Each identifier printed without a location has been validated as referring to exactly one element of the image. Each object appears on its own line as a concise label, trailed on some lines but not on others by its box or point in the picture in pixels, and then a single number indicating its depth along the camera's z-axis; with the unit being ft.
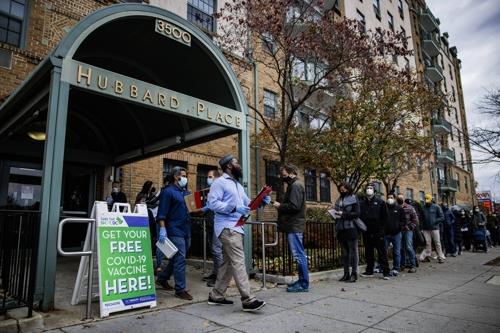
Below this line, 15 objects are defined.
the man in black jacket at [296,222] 18.35
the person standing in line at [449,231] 42.09
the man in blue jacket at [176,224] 16.19
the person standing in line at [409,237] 28.92
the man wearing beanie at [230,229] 14.16
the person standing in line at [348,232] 22.48
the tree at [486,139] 40.55
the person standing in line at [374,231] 24.71
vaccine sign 13.65
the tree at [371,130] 36.24
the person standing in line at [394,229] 26.18
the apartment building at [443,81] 108.47
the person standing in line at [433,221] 35.96
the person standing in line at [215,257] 18.99
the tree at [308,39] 32.49
